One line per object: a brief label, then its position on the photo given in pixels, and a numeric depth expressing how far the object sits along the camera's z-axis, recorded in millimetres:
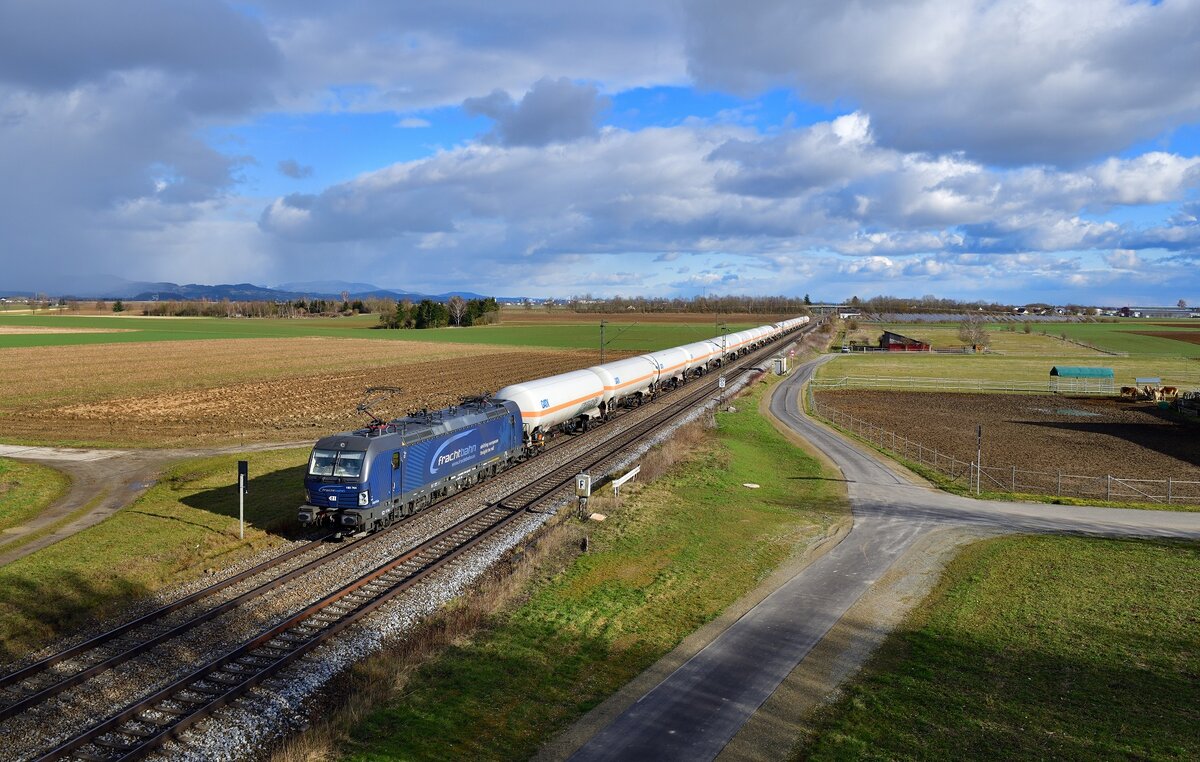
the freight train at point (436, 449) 23844
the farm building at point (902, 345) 128875
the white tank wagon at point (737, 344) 95812
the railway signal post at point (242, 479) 24262
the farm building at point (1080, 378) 75375
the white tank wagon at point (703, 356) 74375
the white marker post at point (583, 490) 27094
